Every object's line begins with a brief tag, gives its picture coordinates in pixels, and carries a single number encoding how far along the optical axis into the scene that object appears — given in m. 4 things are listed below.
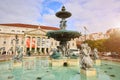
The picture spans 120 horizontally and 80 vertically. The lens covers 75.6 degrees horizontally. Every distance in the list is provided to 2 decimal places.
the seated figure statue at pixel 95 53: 9.56
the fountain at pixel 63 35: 8.50
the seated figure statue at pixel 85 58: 5.31
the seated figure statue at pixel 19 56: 7.88
